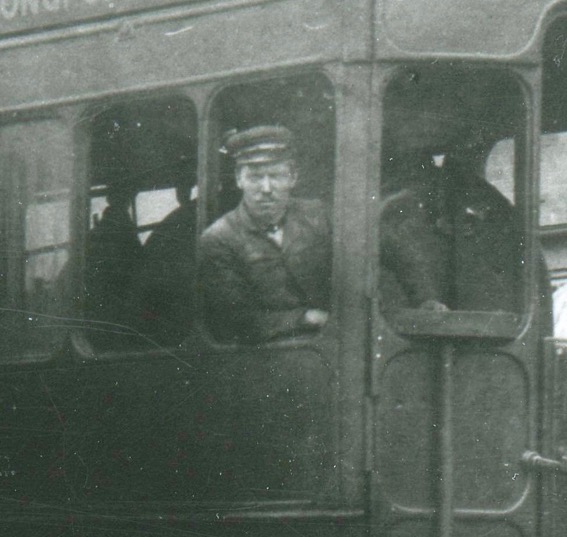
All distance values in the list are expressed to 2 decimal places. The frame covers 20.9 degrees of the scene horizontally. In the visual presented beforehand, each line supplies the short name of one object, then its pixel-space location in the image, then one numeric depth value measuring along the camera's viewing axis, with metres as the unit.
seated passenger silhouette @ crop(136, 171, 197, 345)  5.68
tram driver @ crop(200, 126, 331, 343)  5.45
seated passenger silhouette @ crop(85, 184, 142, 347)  5.81
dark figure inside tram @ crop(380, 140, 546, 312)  5.41
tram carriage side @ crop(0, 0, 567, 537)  5.30
